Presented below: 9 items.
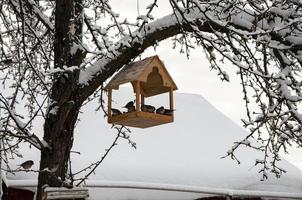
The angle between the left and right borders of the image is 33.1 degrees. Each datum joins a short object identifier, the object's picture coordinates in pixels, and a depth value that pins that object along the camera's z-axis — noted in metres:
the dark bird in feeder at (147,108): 3.96
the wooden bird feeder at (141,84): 3.86
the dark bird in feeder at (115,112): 4.07
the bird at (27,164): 4.64
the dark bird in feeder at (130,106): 3.95
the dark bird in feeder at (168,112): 4.15
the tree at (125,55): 3.79
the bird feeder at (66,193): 3.32
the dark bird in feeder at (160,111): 4.07
